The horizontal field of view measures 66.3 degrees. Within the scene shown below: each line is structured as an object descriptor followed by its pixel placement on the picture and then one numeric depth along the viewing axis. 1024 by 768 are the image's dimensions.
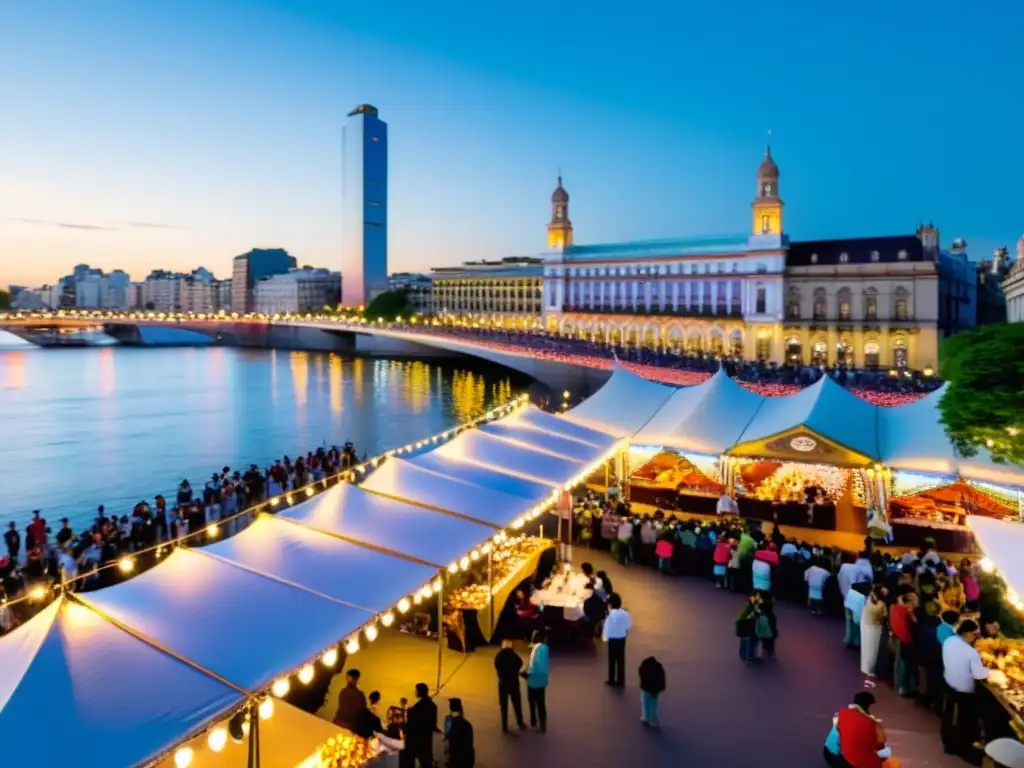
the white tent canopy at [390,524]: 8.61
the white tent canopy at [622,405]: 17.89
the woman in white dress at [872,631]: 8.64
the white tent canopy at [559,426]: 15.90
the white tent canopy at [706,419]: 16.28
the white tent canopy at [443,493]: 10.02
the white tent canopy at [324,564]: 7.32
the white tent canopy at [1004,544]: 8.14
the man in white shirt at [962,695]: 7.08
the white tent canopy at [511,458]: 12.58
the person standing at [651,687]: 7.40
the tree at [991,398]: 12.78
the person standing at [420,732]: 6.51
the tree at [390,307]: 97.25
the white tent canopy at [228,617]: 5.84
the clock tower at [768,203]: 63.12
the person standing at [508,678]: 7.43
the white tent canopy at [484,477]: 11.42
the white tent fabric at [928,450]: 13.66
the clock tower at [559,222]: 81.88
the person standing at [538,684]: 7.46
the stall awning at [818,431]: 14.92
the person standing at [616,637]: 8.31
